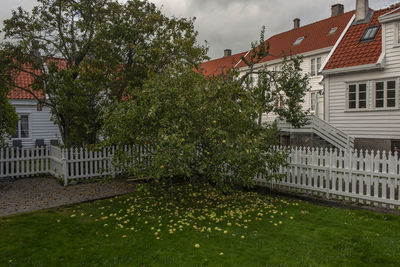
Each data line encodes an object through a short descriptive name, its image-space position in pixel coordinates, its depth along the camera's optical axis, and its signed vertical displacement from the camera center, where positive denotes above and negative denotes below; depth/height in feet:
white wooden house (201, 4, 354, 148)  63.16 +26.16
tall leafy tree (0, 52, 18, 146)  37.63 +2.45
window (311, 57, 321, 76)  89.78 +19.96
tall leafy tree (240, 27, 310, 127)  47.57 +6.78
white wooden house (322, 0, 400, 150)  49.06 +8.66
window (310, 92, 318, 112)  86.19 +8.99
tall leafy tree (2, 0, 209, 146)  38.78 +10.61
